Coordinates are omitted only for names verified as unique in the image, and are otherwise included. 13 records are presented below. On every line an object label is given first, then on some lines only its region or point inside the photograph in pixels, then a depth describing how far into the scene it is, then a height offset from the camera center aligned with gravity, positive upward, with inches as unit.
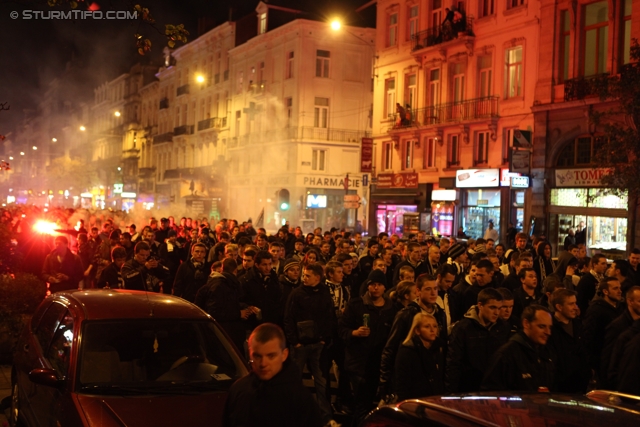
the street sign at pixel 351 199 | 1189.1 +41.7
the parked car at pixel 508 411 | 117.7 -31.5
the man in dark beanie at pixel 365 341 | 296.8 -48.1
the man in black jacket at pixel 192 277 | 407.2 -32.7
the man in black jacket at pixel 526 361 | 216.8 -40.5
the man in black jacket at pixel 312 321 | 312.0 -43.4
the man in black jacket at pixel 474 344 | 248.4 -40.5
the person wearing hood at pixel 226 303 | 342.3 -39.9
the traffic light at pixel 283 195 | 1918.1 +72.4
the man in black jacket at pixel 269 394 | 159.8 -38.9
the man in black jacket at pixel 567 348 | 253.6 -42.4
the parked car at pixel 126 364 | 202.1 -46.7
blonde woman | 235.6 -45.5
